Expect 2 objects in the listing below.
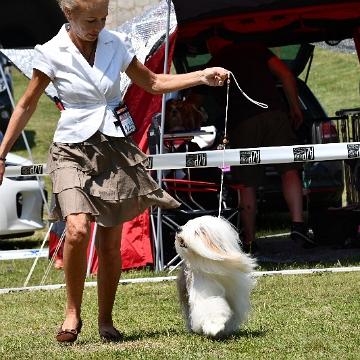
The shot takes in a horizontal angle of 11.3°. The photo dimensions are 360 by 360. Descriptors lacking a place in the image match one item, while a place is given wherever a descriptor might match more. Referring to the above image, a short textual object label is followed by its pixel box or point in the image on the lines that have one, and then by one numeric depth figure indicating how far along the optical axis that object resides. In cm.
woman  875
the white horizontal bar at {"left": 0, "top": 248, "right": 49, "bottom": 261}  1753
